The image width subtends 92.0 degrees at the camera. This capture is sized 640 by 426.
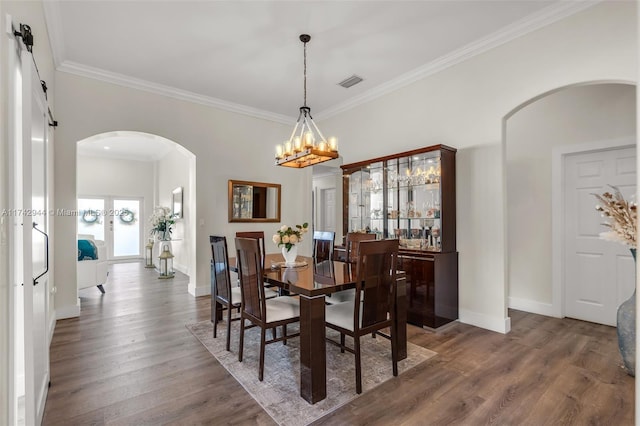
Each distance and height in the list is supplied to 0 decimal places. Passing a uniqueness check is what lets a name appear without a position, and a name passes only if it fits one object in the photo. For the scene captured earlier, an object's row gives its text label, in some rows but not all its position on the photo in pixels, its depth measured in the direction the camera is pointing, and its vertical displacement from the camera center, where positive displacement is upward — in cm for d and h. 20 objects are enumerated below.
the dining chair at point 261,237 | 361 -29
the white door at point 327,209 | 820 +12
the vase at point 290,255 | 310 -42
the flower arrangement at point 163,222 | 657 -16
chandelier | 298 +61
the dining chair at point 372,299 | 220 -65
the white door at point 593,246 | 339 -40
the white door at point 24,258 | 154 -22
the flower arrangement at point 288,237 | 298 -23
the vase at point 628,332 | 235 -94
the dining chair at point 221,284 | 293 -71
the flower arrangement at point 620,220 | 226 -7
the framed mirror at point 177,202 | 712 +30
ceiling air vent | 423 +185
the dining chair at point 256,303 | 235 -72
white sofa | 455 -84
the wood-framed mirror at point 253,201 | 526 +23
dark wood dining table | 209 -74
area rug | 201 -126
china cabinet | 343 -9
